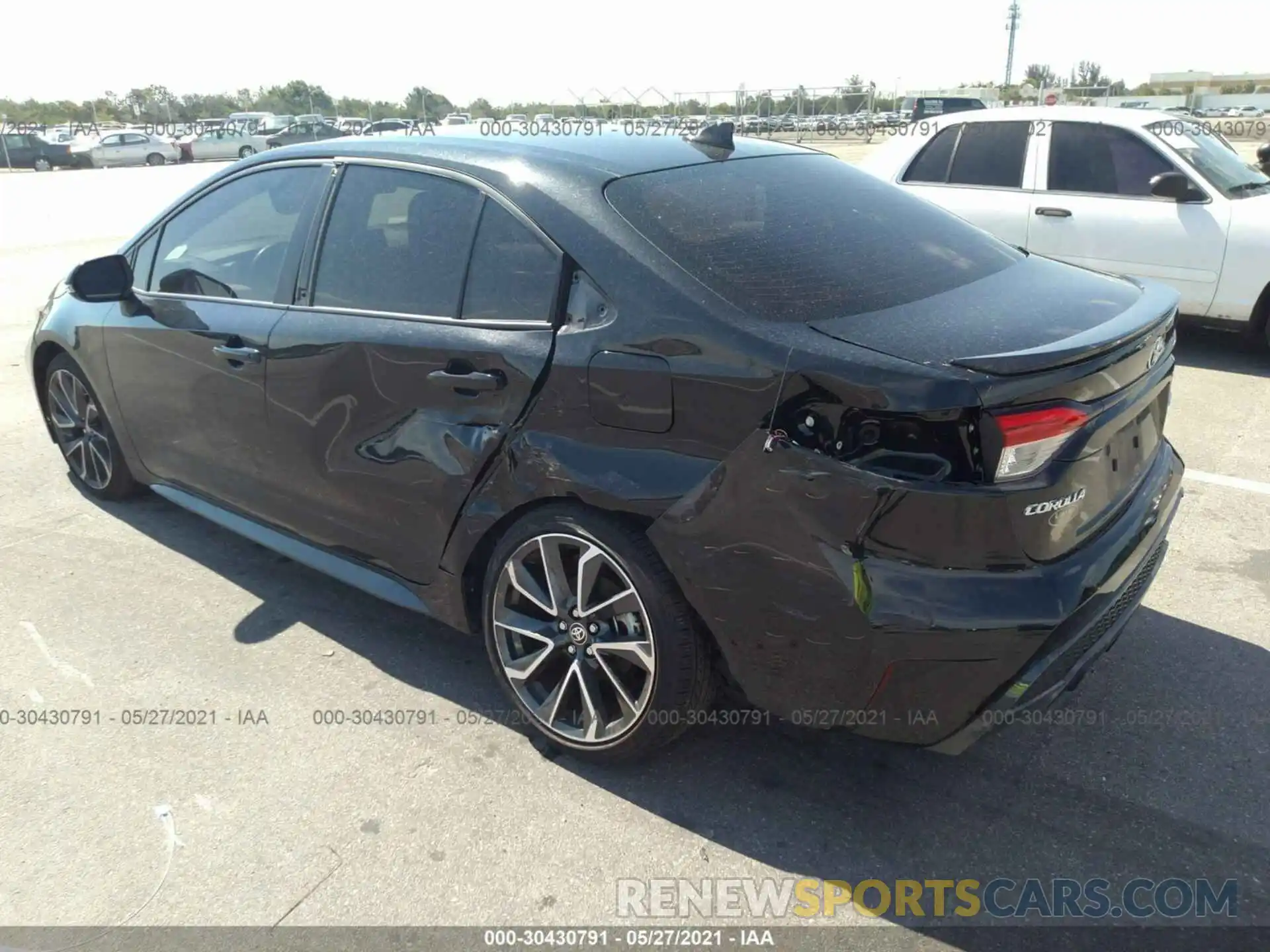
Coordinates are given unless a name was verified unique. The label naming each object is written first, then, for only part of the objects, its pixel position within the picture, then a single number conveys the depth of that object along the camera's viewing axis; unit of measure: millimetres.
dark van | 30072
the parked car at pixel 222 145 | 38188
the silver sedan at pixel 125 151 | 35406
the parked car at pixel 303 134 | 37938
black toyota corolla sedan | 2195
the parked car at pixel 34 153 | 34938
